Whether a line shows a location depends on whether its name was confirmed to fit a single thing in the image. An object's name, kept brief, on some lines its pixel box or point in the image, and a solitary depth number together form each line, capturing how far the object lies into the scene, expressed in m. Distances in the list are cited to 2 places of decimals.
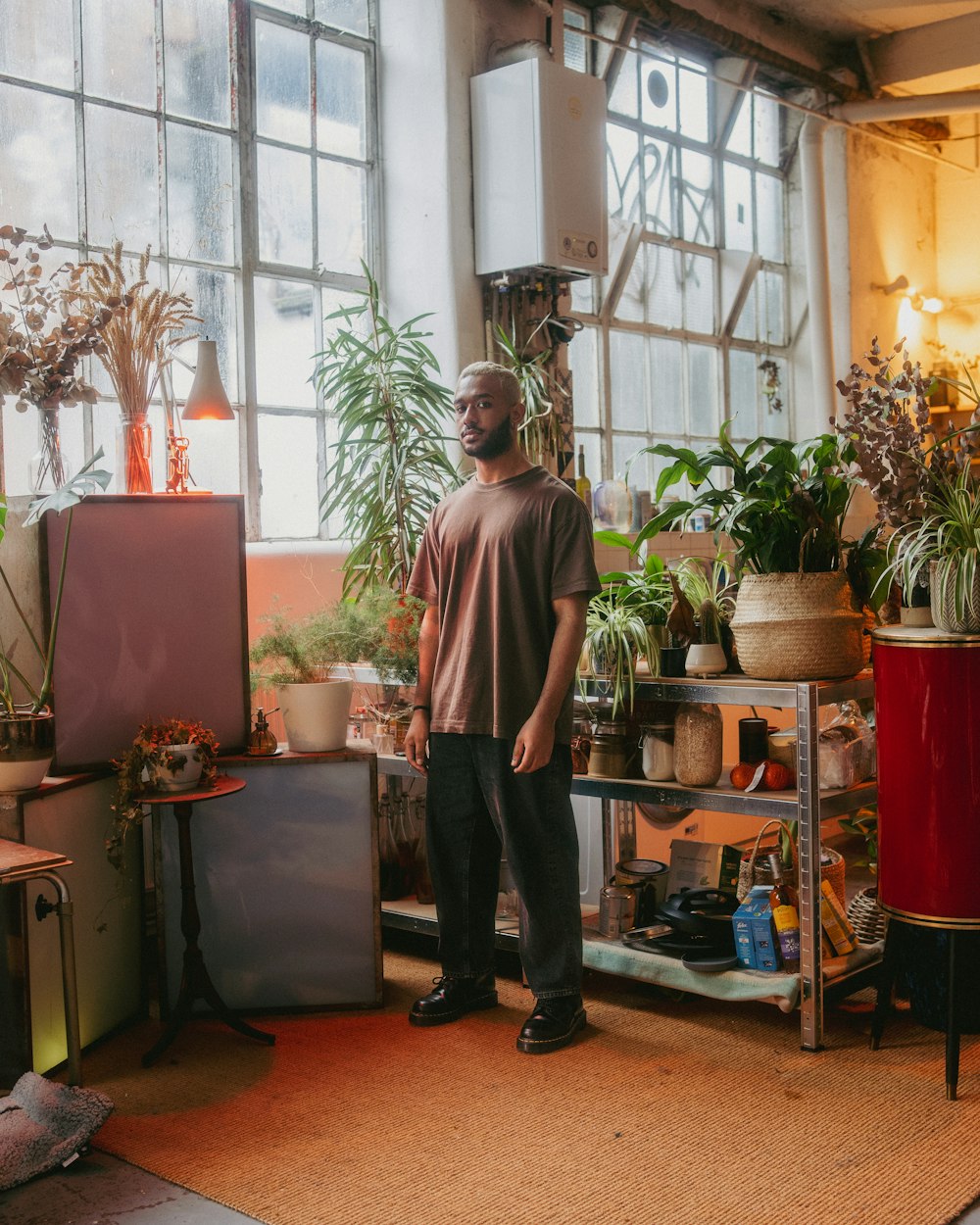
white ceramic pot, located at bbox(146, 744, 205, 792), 3.18
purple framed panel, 3.33
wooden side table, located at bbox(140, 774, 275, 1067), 3.26
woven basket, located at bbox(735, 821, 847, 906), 3.47
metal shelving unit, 3.19
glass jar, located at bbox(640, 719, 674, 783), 3.57
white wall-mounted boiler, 4.90
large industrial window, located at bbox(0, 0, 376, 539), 4.18
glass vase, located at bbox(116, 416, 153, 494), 3.51
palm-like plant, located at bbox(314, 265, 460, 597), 4.52
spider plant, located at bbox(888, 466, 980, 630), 2.92
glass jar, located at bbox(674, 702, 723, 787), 3.47
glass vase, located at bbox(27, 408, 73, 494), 3.39
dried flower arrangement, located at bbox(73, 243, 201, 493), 3.43
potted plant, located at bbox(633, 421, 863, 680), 3.31
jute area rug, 2.47
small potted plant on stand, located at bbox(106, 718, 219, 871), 3.19
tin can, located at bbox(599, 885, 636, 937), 3.70
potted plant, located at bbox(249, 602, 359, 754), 3.61
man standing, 3.26
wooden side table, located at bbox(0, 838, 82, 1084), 2.61
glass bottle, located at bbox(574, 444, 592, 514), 5.20
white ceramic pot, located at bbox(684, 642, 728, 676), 3.53
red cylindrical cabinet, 2.93
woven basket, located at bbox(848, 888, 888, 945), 3.67
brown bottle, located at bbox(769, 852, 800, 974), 3.31
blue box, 3.32
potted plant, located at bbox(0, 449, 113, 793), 3.04
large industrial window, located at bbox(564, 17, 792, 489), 6.36
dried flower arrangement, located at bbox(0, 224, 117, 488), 3.24
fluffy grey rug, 2.61
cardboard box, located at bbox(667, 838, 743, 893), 3.76
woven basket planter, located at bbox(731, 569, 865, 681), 3.30
